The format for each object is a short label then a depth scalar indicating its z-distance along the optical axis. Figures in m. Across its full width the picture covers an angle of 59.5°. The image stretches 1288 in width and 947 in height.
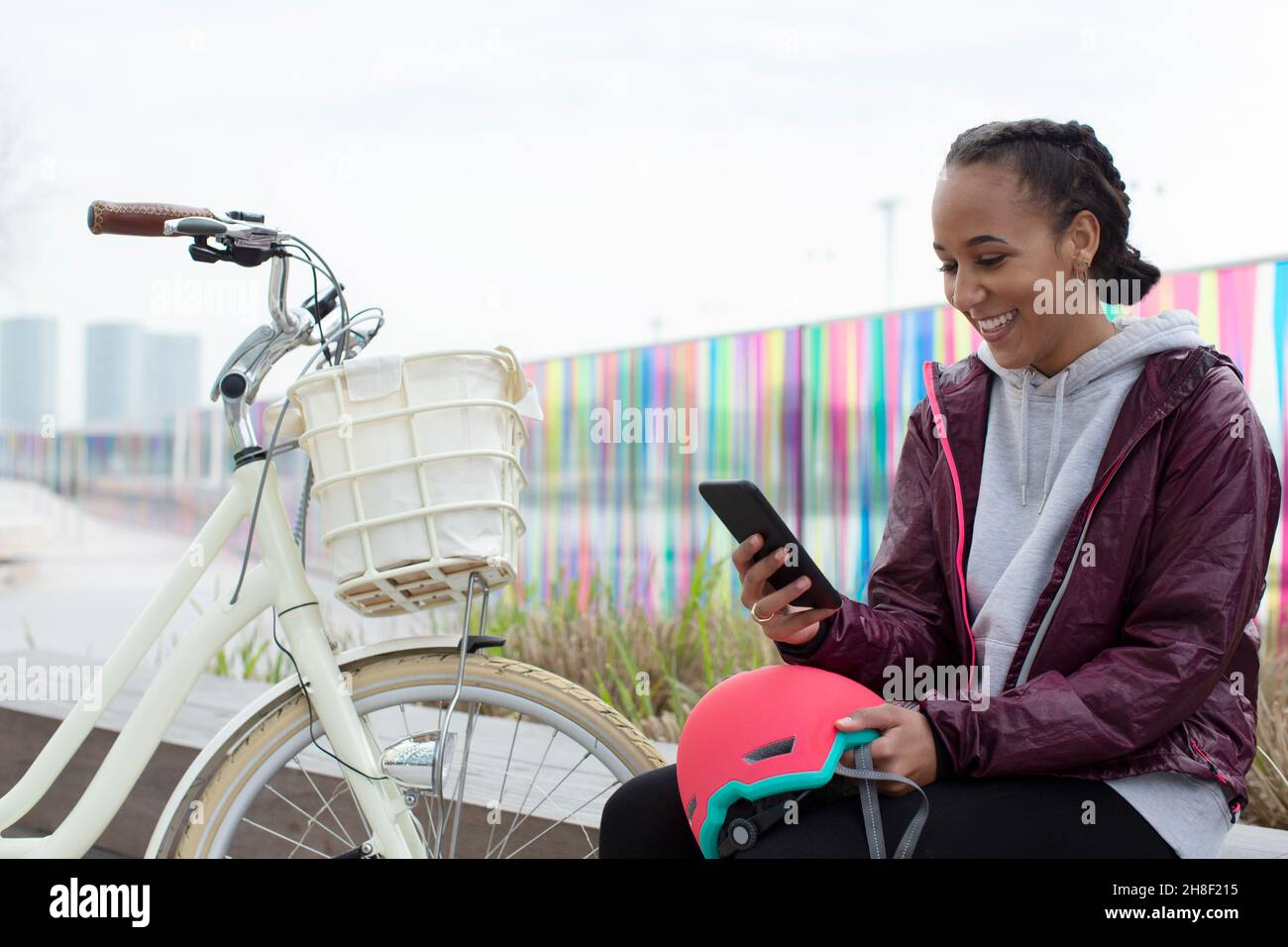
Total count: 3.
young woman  1.19
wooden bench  2.73
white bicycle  1.59
